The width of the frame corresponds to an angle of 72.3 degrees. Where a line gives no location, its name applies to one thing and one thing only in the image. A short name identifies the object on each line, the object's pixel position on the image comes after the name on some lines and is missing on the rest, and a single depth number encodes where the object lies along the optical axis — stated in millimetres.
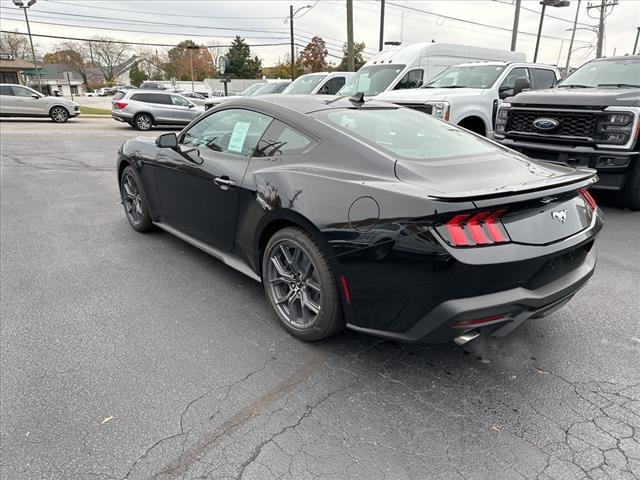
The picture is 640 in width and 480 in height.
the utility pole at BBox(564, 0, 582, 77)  38069
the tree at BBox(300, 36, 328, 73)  69000
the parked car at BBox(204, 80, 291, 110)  16297
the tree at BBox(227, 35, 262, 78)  66562
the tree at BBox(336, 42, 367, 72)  60844
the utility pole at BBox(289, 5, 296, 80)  40562
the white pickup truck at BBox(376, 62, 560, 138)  7887
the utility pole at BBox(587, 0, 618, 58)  33675
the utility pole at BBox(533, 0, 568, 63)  24391
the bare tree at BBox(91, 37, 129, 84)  88312
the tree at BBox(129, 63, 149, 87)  82312
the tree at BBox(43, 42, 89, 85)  85312
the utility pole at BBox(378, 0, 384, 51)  26466
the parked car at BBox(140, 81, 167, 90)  42750
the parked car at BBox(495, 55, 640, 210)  5461
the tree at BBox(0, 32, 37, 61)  70569
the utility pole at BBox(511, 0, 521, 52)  23219
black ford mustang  2117
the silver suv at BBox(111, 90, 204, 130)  18203
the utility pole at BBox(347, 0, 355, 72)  20766
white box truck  11266
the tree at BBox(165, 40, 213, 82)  82938
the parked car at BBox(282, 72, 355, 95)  13961
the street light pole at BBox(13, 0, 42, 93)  35600
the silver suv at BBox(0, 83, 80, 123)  19094
